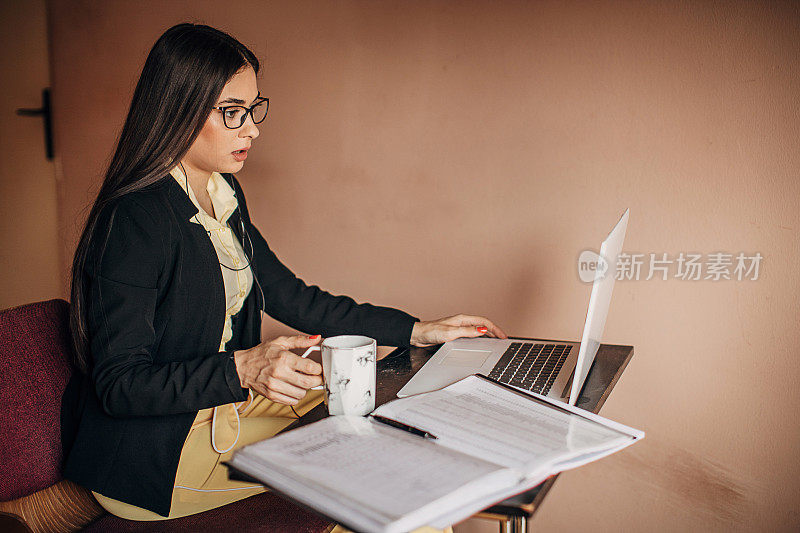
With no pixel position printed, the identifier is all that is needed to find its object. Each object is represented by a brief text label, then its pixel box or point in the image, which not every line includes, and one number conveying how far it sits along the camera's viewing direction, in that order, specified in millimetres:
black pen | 886
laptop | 1077
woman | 1100
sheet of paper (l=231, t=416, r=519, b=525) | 727
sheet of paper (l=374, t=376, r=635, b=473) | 841
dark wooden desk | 774
